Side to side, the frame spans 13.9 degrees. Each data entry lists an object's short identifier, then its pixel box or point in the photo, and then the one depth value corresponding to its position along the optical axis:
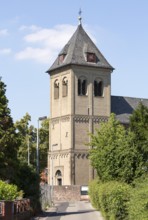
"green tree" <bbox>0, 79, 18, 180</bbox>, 40.53
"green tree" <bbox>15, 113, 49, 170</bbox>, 97.56
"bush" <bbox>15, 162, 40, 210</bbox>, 44.97
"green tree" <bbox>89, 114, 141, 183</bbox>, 40.25
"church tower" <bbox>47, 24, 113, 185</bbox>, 95.06
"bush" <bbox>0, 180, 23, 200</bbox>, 32.23
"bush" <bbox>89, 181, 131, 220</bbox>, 29.64
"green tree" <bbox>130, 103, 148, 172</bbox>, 56.61
